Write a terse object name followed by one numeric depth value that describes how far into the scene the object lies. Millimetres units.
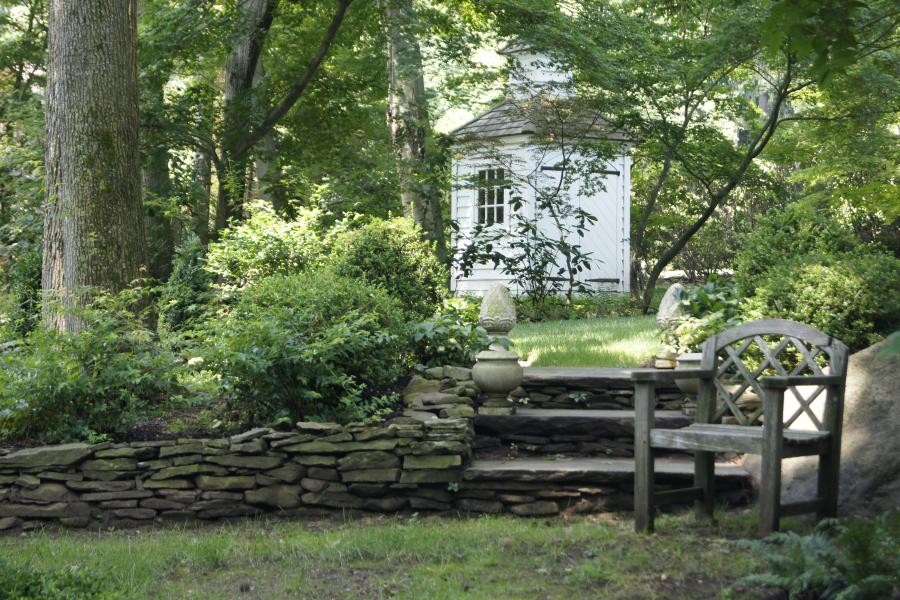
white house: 13062
